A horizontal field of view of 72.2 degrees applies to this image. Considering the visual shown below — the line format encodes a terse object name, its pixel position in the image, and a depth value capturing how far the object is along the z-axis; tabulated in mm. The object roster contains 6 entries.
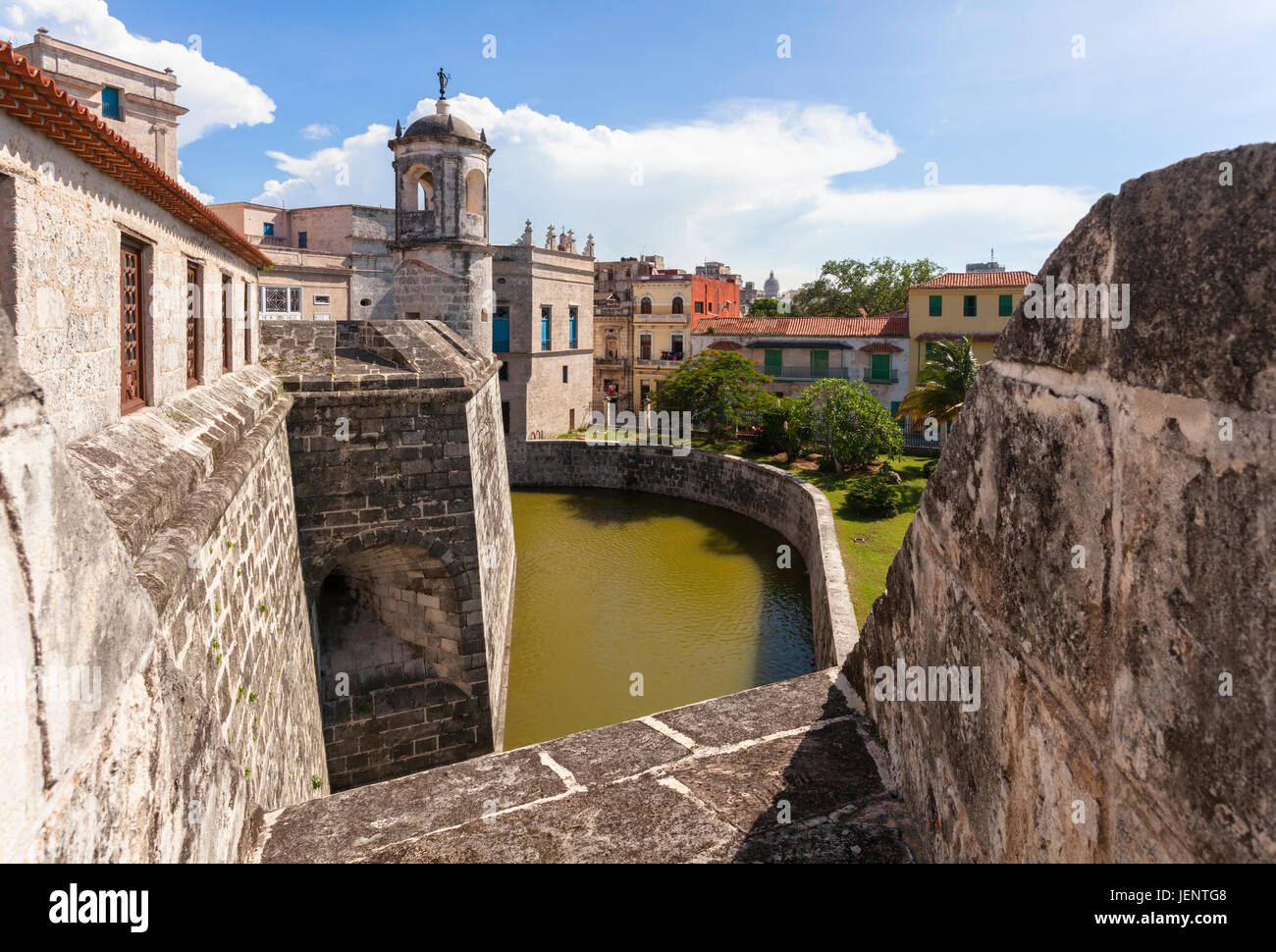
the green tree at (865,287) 49500
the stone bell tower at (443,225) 17609
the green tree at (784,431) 24750
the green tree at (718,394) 27266
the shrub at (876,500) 19000
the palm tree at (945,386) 21766
